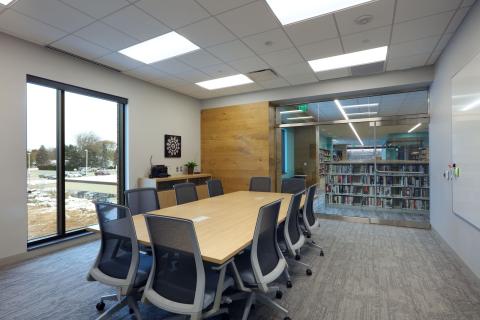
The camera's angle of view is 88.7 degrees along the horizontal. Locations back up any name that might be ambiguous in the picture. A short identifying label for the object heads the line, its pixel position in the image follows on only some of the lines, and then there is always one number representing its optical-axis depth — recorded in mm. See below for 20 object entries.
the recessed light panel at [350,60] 3901
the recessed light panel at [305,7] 2646
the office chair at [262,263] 1797
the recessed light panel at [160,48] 3443
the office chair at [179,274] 1501
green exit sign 6020
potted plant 6036
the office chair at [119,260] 1809
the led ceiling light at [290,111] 6152
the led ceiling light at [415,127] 4877
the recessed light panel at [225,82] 5089
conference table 1748
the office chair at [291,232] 2416
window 3678
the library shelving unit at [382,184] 5281
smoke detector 2852
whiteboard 2533
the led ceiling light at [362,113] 5355
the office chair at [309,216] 3169
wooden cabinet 4879
